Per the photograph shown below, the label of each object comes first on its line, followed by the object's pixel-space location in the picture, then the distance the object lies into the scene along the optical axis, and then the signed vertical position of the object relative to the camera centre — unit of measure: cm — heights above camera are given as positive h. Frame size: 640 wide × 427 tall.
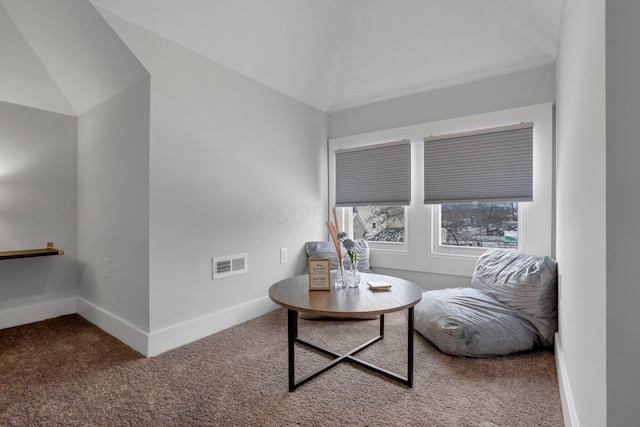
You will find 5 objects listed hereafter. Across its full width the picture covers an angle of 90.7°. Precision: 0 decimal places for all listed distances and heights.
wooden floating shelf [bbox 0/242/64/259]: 250 -32
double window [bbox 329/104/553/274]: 259 +23
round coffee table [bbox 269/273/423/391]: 161 -49
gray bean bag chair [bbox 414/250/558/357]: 208 -71
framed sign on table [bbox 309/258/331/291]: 198 -40
